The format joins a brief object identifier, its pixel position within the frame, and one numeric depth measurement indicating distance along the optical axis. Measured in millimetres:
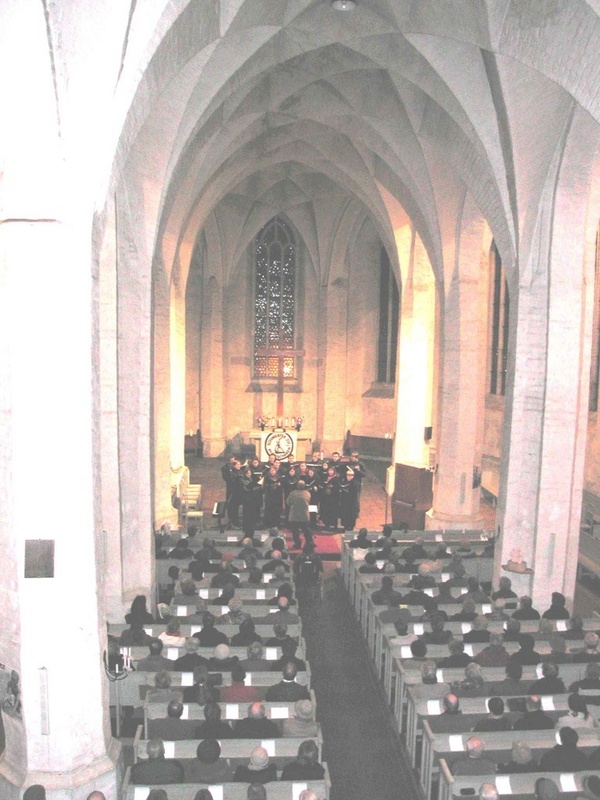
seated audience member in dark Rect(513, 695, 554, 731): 7605
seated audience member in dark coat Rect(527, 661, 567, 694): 8328
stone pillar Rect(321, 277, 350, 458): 29312
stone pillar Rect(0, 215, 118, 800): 7117
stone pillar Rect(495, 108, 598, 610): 12523
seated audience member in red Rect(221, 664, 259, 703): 8125
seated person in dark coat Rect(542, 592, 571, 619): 10969
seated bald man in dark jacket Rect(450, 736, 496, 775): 6816
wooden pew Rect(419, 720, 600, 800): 7305
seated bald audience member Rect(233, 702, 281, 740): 7363
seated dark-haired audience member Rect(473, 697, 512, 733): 7543
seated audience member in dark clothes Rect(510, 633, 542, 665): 9117
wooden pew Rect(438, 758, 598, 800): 6523
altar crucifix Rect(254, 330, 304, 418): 26078
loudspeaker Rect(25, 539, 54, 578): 7266
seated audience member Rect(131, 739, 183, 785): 6590
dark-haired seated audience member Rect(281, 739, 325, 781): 6688
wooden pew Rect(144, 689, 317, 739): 7832
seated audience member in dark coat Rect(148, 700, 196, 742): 7605
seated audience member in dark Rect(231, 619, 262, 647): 9594
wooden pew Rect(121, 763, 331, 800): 6418
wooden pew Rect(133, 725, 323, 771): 7113
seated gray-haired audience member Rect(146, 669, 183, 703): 8062
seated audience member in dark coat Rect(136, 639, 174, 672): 8984
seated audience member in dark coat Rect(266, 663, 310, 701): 8172
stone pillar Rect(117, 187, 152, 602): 12305
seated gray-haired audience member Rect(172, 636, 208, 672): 8805
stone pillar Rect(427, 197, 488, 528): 18016
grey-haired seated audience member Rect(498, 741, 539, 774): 6715
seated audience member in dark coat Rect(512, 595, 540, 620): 11086
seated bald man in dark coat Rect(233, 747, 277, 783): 6637
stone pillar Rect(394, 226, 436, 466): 21906
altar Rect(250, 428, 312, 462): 25328
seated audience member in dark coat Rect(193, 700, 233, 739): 7285
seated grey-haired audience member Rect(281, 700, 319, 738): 7508
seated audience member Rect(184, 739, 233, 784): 6672
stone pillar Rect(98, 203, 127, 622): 11320
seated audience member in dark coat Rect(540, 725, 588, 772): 6801
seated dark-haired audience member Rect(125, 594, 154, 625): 10594
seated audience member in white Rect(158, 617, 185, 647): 9742
